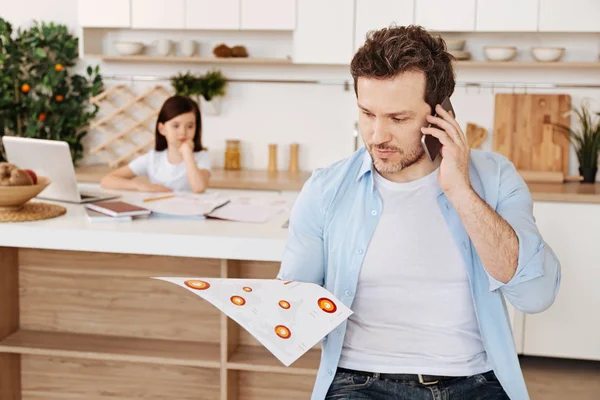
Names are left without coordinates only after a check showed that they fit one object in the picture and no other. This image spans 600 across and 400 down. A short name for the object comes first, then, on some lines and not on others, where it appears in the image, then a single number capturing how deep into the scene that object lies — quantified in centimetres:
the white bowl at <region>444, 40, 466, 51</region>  393
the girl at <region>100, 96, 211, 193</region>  351
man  158
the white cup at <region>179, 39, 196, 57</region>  425
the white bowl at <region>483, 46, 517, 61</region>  389
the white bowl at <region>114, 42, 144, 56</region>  422
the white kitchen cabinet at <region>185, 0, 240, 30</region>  405
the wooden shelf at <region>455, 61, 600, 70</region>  386
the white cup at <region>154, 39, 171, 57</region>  424
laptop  274
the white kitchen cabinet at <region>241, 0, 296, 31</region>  398
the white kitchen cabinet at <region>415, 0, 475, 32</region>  383
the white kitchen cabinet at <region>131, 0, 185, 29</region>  410
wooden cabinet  254
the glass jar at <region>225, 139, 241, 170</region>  431
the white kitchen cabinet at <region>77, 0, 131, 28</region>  414
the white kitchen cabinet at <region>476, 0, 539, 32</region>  379
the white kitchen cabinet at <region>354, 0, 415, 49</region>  387
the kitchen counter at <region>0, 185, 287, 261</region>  230
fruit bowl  251
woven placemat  250
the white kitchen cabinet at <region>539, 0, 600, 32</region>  374
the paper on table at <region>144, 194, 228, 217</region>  261
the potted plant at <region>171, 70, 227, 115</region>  421
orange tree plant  427
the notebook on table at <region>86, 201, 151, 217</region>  252
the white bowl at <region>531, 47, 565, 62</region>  388
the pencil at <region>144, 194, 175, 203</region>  286
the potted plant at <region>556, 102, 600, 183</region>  392
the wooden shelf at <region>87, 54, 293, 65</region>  410
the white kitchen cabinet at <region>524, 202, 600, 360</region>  353
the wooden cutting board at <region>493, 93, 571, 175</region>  402
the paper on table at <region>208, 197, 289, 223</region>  260
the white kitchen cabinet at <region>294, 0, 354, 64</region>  393
